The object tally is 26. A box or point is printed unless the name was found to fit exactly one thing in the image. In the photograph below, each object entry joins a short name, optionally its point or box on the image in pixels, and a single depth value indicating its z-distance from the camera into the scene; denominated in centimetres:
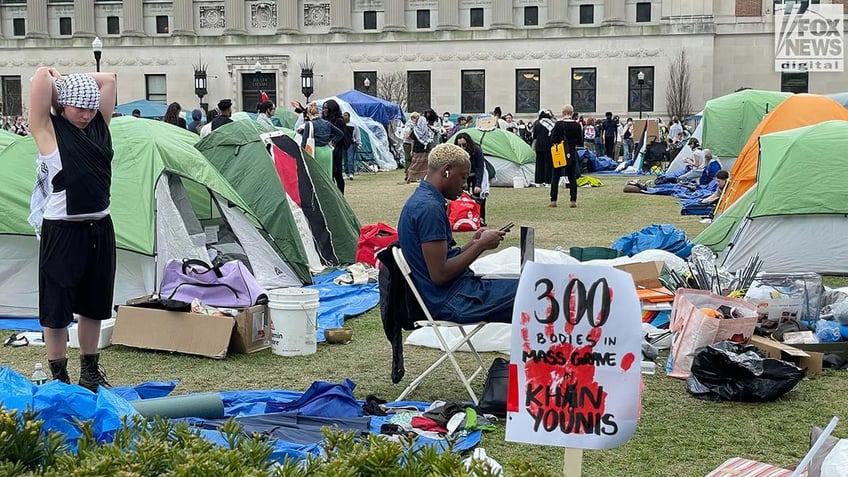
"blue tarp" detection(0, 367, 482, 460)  455
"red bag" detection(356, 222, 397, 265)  1138
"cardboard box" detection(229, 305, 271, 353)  757
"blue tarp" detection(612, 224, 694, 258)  1119
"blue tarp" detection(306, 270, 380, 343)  892
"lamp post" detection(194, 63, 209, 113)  5209
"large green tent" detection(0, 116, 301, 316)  884
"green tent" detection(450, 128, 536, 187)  2431
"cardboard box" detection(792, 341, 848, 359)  720
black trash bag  627
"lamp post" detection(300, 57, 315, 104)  4731
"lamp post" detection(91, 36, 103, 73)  3219
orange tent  1659
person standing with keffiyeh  577
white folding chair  597
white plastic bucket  752
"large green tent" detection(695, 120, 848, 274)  1035
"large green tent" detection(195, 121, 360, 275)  1071
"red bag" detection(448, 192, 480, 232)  1470
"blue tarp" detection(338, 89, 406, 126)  3512
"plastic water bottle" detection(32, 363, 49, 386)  628
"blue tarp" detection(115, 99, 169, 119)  4331
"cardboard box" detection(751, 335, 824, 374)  681
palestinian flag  1142
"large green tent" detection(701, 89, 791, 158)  2372
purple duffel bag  798
